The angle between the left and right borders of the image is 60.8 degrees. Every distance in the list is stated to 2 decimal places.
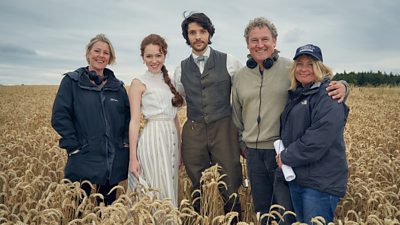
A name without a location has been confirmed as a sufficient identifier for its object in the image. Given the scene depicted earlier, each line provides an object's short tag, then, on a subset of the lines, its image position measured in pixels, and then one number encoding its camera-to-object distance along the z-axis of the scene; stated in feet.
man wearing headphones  13.82
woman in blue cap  11.42
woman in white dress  14.49
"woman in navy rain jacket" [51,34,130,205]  14.24
